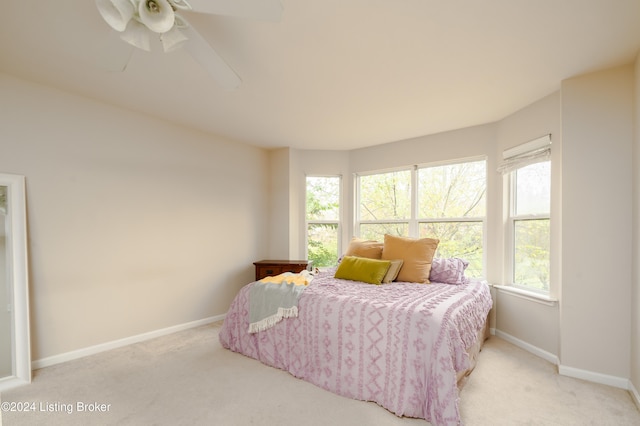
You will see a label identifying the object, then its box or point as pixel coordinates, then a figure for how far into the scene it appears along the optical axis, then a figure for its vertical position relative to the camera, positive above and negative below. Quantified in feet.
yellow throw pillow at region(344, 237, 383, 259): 12.09 -1.55
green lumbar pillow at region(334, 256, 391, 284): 10.38 -2.02
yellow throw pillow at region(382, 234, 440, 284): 10.82 -1.63
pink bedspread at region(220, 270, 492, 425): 6.51 -3.08
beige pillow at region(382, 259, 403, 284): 10.59 -2.10
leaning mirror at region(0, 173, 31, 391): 8.03 -1.93
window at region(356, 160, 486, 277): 12.80 +0.04
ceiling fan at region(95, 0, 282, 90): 4.68 +2.91
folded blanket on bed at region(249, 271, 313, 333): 8.88 -2.60
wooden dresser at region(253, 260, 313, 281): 13.75 -2.47
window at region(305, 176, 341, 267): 15.94 -0.77
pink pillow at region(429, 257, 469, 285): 10.82 -2.15
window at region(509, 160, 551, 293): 10.14 -0.62
